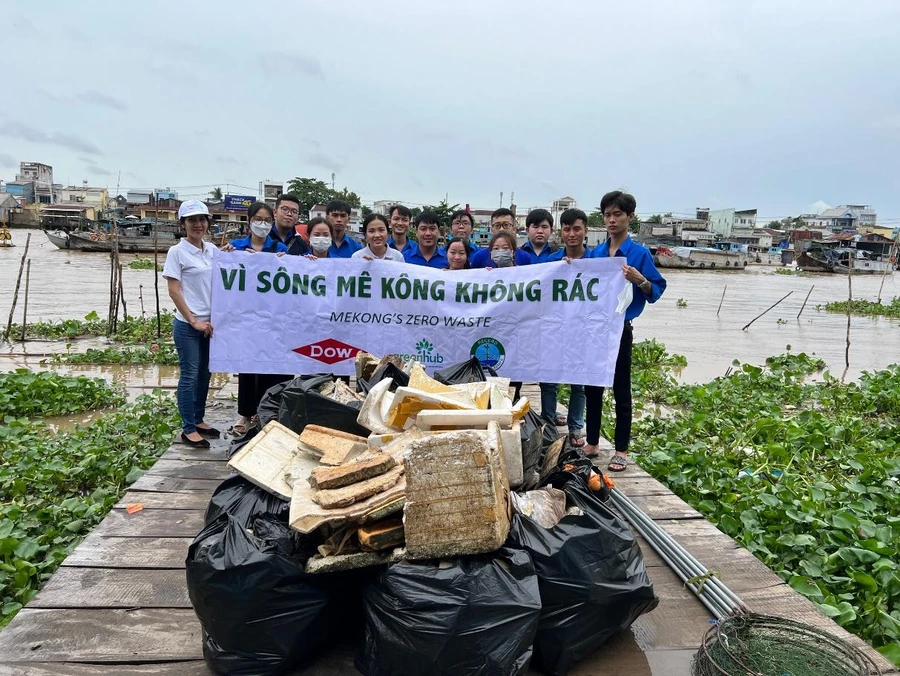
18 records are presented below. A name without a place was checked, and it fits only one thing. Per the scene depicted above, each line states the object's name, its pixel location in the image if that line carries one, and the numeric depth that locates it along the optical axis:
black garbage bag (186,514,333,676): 1.92
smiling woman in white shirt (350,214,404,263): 4.80
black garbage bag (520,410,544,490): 2.59
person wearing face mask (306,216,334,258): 4.86
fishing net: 1.93
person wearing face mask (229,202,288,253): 4.85
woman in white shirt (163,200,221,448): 4.17
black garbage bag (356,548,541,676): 1.81
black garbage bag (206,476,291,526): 2.30
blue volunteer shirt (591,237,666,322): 3.99
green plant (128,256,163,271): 25.92
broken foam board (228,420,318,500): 2.51
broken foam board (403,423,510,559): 1.92
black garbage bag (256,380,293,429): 3.60
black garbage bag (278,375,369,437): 3.06
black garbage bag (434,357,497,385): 3.66
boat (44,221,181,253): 36.50
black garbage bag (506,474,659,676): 2.04
